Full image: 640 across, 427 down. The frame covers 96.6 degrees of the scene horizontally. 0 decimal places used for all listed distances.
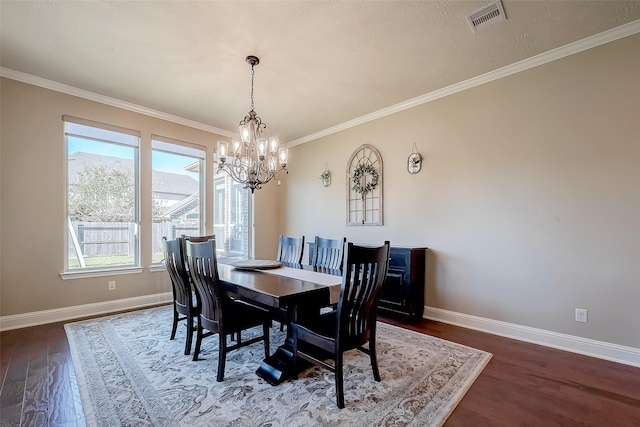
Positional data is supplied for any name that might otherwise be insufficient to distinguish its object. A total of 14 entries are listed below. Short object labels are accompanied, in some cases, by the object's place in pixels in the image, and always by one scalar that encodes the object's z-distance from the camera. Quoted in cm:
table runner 200
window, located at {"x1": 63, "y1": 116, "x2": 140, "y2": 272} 351
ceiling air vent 214
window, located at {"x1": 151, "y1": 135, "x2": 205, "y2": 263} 415
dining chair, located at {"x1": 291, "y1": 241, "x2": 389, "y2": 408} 174
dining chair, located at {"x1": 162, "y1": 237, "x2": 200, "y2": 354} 239
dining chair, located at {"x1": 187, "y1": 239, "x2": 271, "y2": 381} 202
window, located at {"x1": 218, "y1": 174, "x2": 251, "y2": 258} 502
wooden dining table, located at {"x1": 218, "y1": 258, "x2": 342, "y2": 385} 182
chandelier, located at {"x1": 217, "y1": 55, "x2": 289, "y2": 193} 274
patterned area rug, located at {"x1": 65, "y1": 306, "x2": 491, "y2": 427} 166
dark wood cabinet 324
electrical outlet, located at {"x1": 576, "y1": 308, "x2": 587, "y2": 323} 251
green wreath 409
